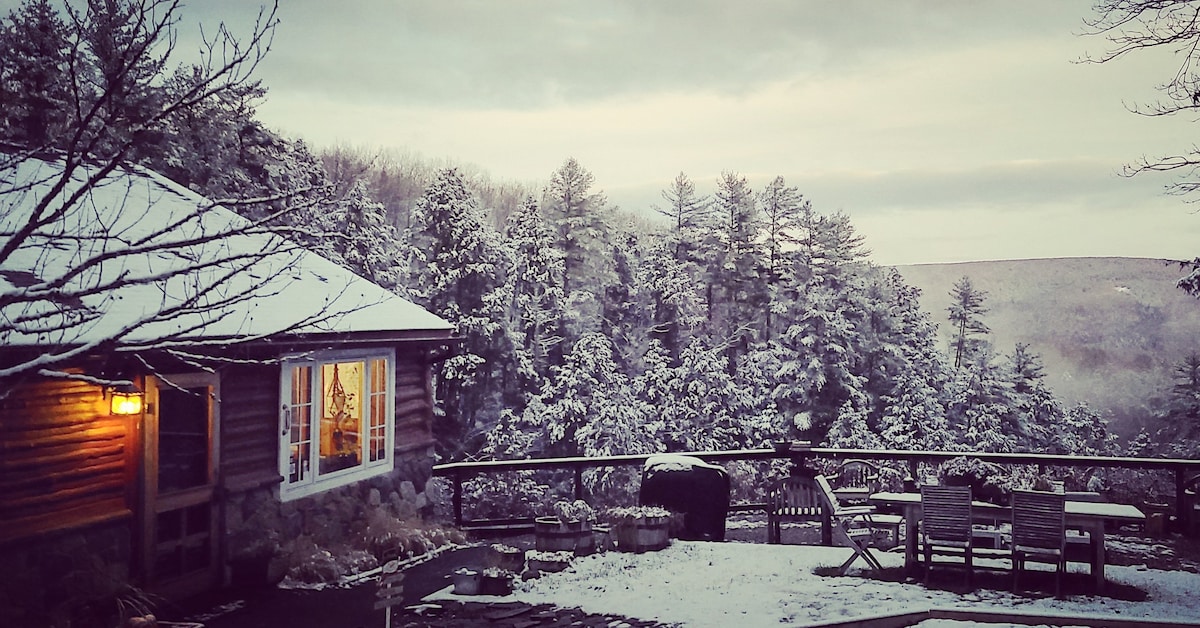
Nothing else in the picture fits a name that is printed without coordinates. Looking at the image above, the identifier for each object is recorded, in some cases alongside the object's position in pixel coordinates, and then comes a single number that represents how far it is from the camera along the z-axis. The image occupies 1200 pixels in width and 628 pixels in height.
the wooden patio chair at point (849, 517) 7.22
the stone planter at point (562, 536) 7.90
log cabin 5.60
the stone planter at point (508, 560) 7.30
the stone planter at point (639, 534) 8.12
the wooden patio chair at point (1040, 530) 6.39
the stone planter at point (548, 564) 7.41
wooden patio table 6.55
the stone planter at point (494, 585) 6.80
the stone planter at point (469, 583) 6.82
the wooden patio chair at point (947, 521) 6.73
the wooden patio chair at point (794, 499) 8.87
